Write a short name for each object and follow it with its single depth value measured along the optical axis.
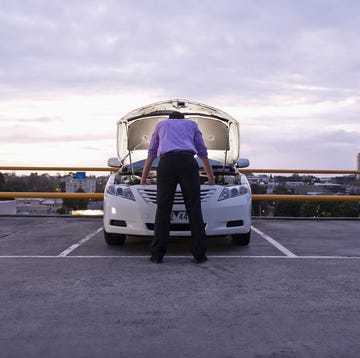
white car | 6.77
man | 6.06
